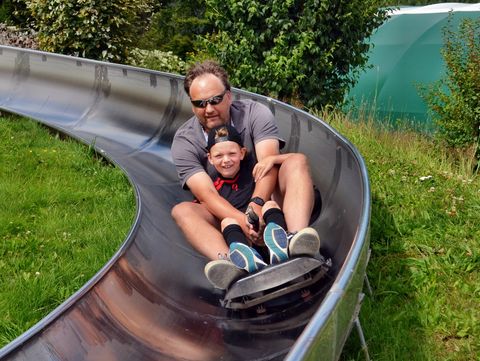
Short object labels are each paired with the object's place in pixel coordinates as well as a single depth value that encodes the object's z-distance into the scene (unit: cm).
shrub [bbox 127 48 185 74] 1180
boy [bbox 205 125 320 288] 322
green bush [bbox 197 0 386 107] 789
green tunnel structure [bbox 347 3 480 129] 1291
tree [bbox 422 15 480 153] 687
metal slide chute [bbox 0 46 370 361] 254
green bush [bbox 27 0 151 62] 1057
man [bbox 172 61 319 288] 352
